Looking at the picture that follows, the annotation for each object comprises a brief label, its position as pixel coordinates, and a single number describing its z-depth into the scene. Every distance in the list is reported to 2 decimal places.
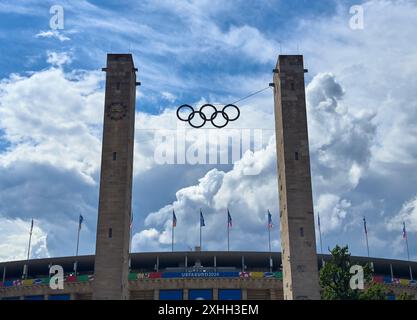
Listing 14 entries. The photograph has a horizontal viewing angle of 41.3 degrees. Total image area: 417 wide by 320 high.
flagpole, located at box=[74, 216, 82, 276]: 104.94
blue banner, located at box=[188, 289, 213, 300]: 97.62
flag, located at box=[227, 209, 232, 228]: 108.29
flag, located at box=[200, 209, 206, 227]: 110.89
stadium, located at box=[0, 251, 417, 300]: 98.12
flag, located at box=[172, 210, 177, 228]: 108.21
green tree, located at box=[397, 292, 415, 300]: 67.63
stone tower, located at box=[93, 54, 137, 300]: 69.75
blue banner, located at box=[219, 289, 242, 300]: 97.75
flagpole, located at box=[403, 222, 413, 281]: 112.75
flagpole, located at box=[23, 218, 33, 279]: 109.52
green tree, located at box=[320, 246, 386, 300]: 66.88
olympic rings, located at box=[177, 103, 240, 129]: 66.62
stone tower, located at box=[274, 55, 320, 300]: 70.12
